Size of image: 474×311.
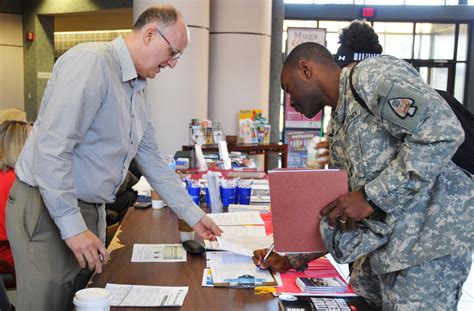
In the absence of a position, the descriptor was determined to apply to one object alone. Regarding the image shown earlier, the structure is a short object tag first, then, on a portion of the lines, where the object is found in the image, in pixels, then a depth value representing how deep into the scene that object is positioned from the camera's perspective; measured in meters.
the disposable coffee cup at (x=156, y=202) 2.67
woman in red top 2.70
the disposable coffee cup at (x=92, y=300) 1.15
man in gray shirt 1.54
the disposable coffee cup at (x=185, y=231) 2.04
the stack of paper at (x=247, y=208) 2.62
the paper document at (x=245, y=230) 2.18
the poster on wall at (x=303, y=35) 8.30
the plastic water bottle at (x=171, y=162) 3.24
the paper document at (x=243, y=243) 1.88
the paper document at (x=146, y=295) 1.44
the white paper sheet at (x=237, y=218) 2.36
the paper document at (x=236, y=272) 1.64
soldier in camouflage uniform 1.29
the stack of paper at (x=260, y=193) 2.86
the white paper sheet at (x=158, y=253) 1.85
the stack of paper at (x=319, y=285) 1.58
